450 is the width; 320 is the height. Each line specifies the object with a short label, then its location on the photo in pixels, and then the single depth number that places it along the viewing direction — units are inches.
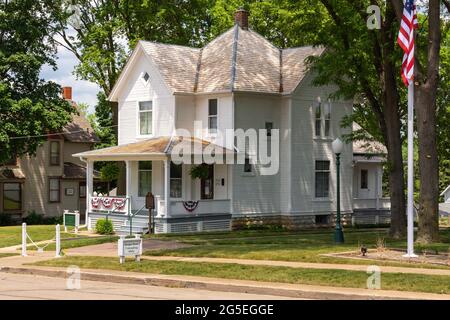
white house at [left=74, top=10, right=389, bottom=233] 1425.9
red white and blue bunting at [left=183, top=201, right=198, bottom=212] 1357.0
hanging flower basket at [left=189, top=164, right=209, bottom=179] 1406.3
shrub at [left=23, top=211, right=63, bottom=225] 1950.1
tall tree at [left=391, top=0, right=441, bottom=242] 920.9
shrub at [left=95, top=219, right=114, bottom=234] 1354.6
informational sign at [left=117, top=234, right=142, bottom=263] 812.6
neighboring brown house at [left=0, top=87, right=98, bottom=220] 1958.7
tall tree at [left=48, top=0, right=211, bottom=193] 1792.6
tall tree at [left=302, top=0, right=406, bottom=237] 1119.6
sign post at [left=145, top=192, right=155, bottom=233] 1261.1
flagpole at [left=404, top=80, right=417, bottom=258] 778.2
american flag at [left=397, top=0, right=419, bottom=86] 804.0
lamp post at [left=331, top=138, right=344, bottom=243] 1000.9
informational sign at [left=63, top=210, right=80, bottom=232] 1273.4
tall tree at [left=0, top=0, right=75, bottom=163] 1718.8
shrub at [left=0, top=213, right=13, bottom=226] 1881.2
